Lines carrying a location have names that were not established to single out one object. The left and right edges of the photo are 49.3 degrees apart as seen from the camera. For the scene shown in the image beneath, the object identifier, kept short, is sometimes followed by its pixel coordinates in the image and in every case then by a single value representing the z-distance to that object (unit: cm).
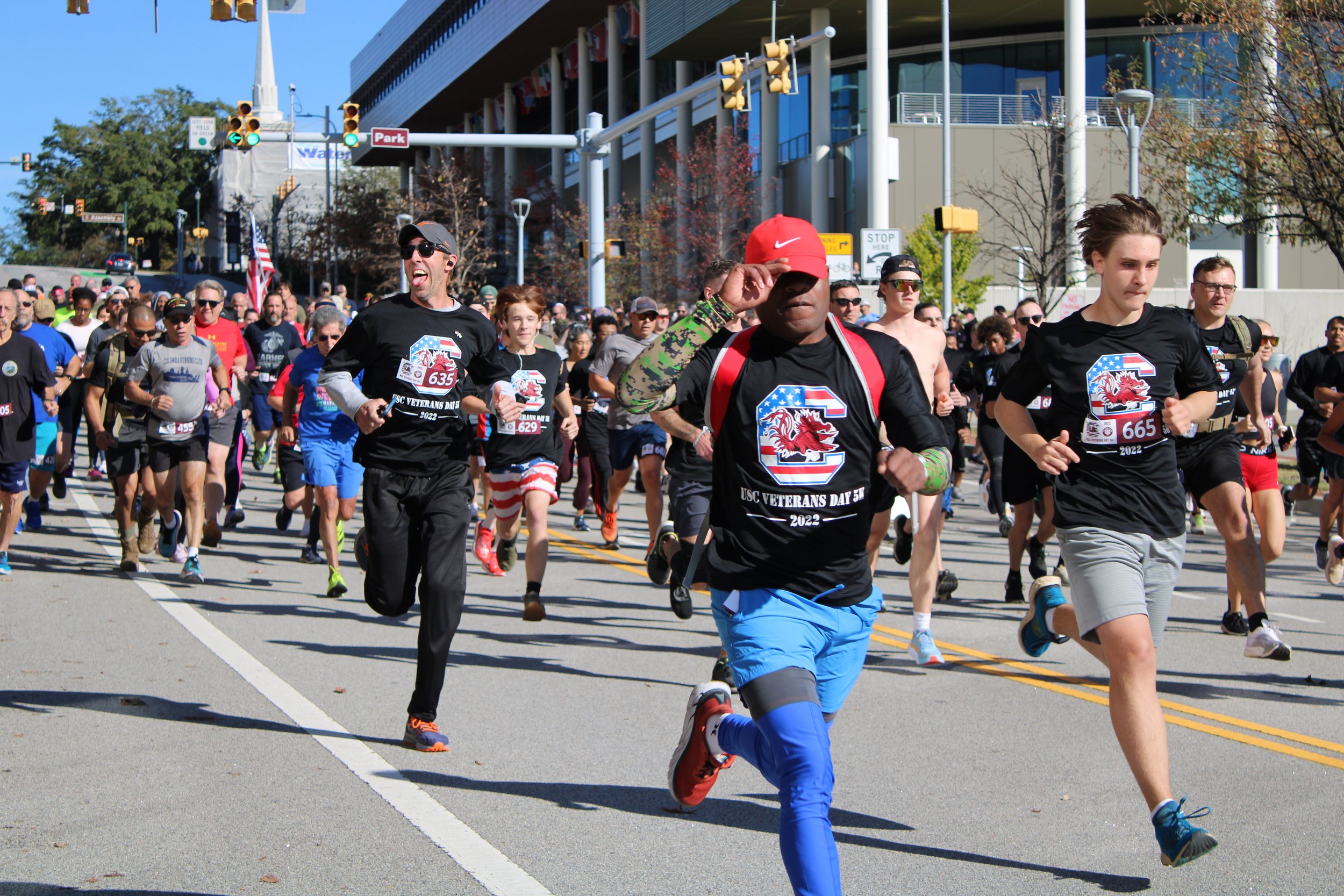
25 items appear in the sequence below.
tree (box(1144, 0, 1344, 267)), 1739
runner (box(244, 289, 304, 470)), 1600
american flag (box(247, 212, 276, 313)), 2878
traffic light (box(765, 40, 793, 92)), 2034
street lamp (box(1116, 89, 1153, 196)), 2453
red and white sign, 2667
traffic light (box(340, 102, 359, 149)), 2672
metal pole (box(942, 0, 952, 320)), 2973
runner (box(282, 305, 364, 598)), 1073
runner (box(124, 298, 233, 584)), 1108
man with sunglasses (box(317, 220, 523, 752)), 633
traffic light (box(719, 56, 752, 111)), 2100
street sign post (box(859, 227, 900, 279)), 2595
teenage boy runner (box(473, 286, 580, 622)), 938
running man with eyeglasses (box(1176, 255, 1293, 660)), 778
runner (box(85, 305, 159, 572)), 1158
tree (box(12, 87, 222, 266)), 10444
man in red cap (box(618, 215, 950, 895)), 404
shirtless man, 792
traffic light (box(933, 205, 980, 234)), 2617
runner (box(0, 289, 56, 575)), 1068
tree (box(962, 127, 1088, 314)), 3556
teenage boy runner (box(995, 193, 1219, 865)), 500
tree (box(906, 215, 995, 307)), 3844
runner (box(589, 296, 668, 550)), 1106
